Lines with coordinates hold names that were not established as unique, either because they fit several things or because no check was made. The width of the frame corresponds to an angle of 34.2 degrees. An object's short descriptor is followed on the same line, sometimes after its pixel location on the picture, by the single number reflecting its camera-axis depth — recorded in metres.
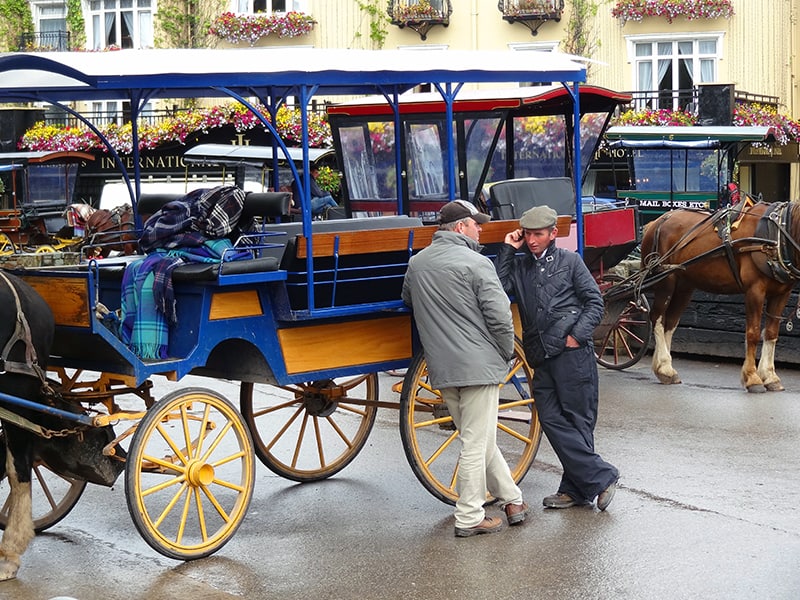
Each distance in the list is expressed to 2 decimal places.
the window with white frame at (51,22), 32.44
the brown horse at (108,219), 18.92
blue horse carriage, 6.68
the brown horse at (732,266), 11.97
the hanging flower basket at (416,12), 29.00
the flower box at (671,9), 28.02
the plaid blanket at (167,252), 6.86
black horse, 6.49
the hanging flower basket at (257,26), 29.98
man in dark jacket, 7.55
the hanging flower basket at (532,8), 28.64
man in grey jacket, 7.04
